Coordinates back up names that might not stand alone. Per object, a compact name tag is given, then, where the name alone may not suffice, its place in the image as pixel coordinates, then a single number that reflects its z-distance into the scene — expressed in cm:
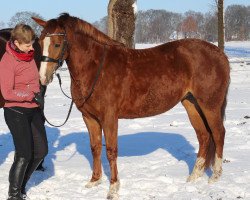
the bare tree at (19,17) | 9662
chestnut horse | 447
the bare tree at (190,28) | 11670
